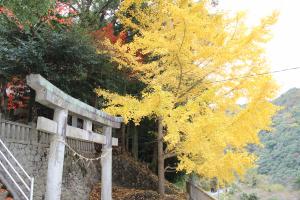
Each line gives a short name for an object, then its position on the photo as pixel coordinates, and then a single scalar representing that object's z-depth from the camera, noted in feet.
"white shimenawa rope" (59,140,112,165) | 30.67
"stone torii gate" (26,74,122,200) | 19.01
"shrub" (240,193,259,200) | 86.60
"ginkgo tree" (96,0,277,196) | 29.07
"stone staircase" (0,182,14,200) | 19.92
